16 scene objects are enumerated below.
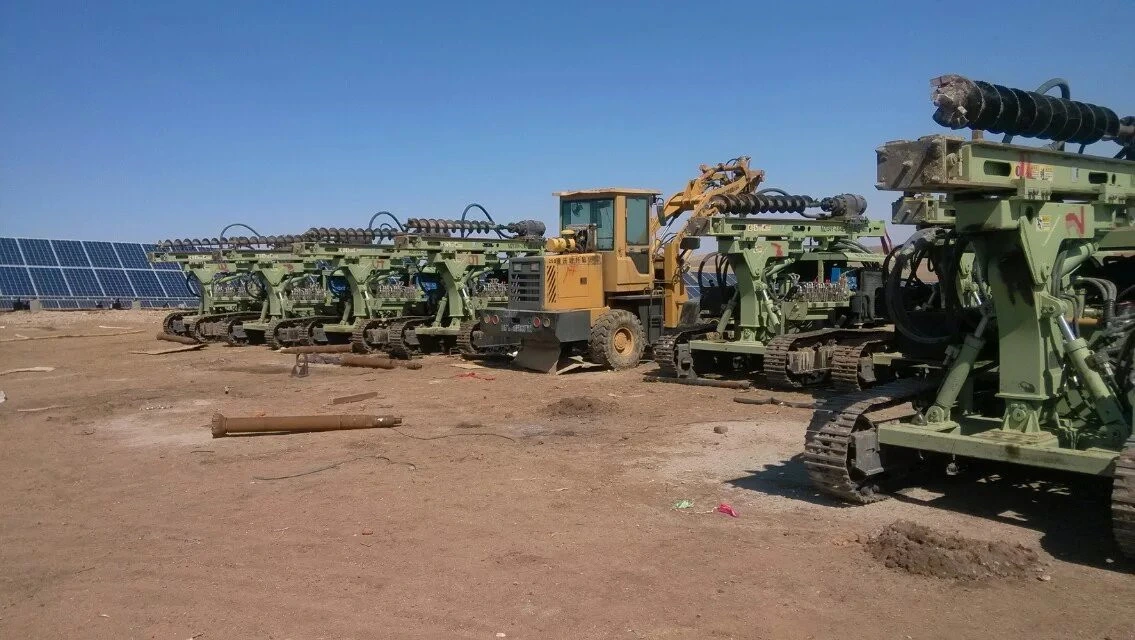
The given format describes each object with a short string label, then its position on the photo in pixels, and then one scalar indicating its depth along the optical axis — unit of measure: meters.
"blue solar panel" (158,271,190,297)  42.25
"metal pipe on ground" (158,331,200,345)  23.70
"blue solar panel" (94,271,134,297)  40.47
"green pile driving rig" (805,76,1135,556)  5.84
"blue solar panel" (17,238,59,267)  41.16
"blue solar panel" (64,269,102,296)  39.78
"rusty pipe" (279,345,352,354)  19.17
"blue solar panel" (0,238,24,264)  40.53
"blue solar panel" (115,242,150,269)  43.75
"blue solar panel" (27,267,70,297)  39.03
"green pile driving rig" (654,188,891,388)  13.61
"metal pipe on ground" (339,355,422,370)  16.99
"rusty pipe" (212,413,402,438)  10.19
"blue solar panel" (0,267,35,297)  38.44
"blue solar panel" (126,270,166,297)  41.22
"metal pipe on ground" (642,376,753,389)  13.34
